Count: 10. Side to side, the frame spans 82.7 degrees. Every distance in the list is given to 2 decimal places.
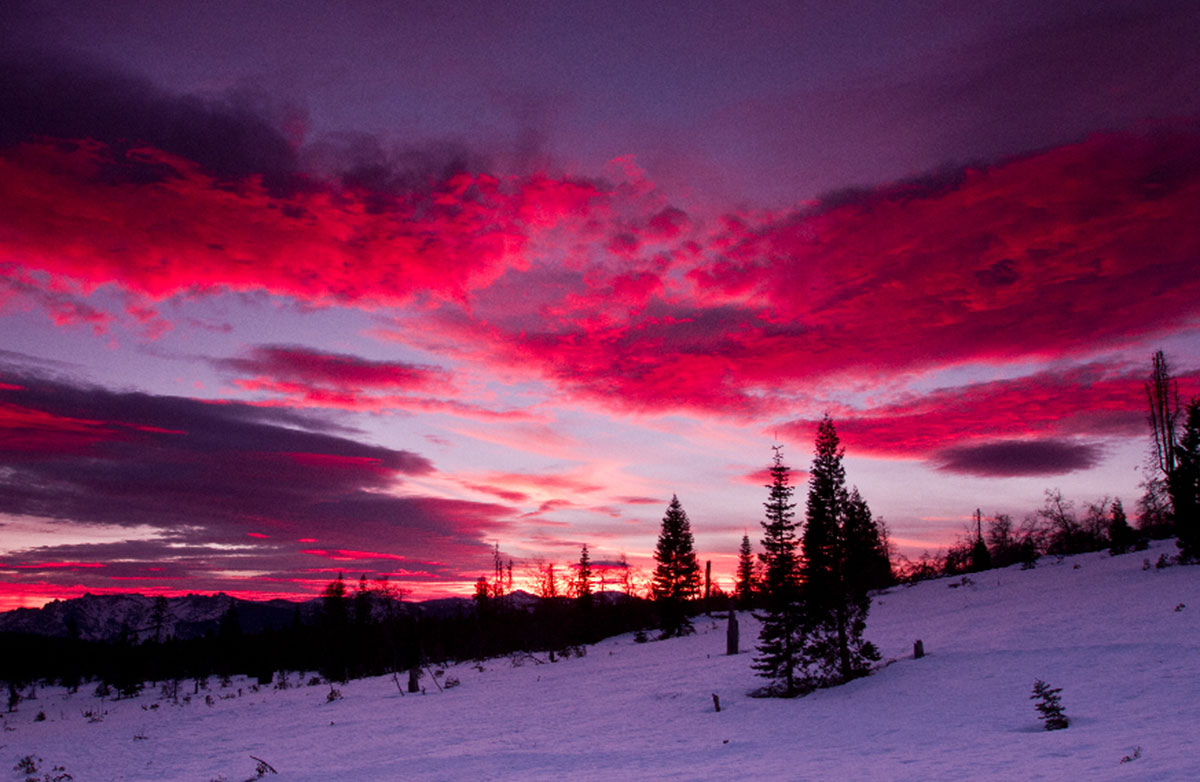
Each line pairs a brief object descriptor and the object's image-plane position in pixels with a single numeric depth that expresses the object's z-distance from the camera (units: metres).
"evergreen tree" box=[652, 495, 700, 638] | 67.56
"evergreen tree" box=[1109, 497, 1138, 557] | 51.80
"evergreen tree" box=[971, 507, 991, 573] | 72.17
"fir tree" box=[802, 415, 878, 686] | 29.47
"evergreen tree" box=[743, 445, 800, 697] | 29.27
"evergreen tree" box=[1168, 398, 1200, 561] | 39.91
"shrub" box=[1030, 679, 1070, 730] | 15.92
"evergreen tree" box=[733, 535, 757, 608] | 85.79
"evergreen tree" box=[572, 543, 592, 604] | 88.69
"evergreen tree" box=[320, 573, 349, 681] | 75.51
